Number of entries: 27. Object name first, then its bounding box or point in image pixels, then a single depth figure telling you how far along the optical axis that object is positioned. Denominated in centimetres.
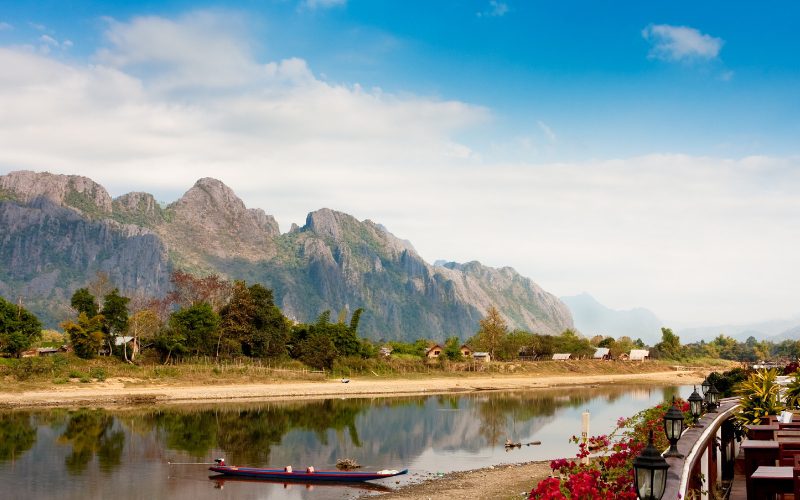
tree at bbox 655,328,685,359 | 17900
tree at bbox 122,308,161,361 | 8069
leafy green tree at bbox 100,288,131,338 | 7975
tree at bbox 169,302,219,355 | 8269
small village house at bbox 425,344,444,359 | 12725
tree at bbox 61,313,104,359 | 7475
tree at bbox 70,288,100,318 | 8388
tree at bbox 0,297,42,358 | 7175
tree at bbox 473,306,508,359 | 13088
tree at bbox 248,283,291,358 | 9062
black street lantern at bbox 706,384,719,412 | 1932
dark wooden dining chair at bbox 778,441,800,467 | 1355
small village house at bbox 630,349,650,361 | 16149
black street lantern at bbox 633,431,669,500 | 827
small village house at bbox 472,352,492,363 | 12762
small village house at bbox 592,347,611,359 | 15325
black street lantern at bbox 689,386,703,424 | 1667
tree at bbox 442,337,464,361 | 11700
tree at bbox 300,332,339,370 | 9231
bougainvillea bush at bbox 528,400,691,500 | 1004
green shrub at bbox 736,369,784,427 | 1819
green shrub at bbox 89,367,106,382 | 7050
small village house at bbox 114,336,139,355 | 7988
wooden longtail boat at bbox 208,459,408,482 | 3534
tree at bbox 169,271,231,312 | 10738
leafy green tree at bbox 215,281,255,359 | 8819
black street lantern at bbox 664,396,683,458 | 1180
